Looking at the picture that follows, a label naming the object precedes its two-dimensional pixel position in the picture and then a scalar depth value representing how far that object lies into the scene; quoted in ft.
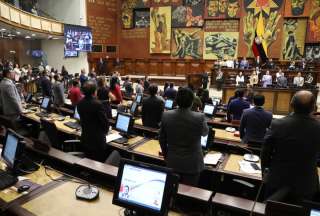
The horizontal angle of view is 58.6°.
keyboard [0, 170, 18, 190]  8.45
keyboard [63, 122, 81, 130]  17.04
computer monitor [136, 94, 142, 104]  26.05
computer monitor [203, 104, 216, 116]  21.64
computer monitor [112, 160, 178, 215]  6.49
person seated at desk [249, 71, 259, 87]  43.05
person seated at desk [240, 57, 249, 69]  49.52
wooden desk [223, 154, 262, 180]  10.38
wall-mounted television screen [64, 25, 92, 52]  53.16
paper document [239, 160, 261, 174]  10.69
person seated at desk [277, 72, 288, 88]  39.54
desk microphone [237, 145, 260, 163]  11.82
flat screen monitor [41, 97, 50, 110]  22.39
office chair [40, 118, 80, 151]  14.87
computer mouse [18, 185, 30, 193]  8.23
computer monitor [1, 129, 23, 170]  8.75
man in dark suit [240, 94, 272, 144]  13.10
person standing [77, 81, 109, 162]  11.96
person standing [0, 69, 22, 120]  17.99
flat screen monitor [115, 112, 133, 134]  14.67
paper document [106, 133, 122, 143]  14.40
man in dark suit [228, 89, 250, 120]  18.50
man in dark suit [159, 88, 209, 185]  8.97
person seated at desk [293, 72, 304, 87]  40.32
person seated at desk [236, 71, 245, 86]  44.62
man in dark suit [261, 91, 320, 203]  7.86
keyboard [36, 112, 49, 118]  20.69
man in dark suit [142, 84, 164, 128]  16.15
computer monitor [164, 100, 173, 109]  23.47
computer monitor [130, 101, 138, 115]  21.62
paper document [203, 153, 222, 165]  11.31
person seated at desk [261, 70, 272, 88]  40.96
